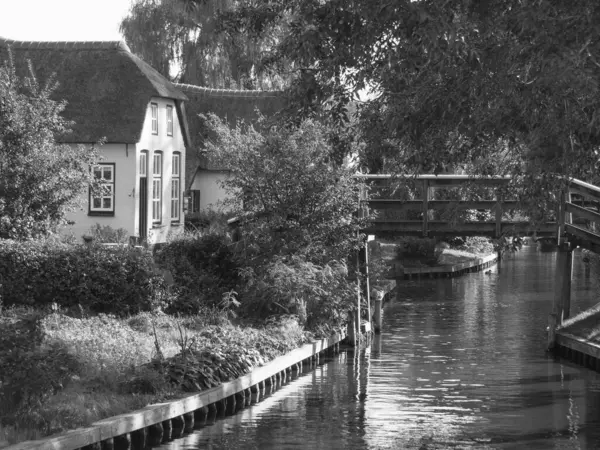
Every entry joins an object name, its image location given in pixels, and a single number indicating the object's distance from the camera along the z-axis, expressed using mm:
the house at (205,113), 49281
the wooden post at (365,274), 29614
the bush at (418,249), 56031
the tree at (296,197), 28281
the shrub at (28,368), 14492
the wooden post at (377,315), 32281
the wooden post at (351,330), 28781
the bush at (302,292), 26281
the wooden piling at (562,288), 28766
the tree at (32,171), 27906
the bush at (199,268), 27219
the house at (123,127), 37688
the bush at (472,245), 64025
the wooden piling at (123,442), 15484
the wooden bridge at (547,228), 26672
